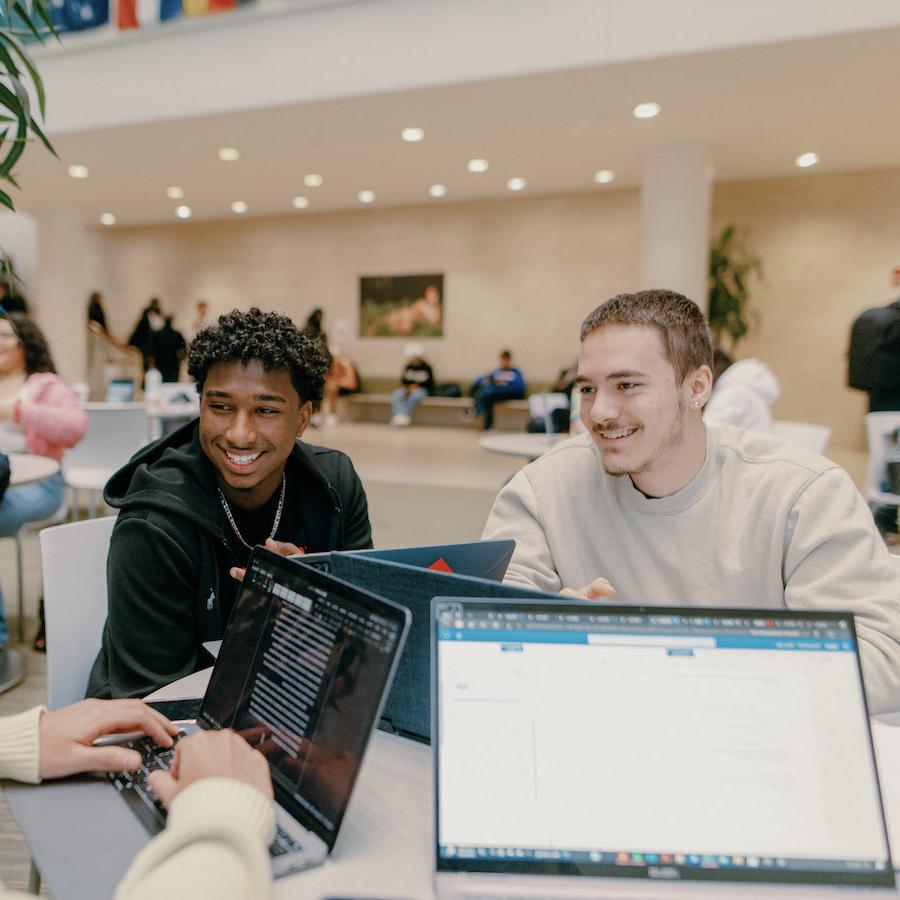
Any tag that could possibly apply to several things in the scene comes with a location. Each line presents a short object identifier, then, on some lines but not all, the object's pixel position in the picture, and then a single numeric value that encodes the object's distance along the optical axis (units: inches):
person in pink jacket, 140.5
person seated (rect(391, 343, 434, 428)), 468.4
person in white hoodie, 163.3
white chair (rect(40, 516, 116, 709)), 61.3
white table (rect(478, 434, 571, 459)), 165.6
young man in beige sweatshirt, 52.8
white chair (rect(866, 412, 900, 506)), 169.5
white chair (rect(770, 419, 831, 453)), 155.1
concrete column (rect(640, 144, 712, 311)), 298.0
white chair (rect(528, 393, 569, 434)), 210.7
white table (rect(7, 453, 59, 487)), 114.4
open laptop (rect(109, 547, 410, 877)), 31.4
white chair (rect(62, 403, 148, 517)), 186.5
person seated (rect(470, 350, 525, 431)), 450.6
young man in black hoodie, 54.4
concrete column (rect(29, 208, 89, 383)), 448.1
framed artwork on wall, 492.7
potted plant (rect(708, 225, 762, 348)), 365.1
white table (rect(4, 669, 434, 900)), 30.3
